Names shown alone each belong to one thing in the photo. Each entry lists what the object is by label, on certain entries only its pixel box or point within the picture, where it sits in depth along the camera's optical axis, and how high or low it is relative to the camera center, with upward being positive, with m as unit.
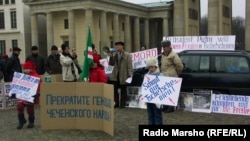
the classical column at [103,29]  66.69 +3.14
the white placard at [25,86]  10.57 -0.88
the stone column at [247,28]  44.38 +1.97
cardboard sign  9.80 -1.29
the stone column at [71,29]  65.25 +3.15
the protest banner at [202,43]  14.66 +0.18
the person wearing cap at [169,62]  9.89 -0.34
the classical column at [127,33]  74.94 +2.77
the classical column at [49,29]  67.62 +3.34
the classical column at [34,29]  68.50 +3.42
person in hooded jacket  10.48 -0.57
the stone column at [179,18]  51.16 +3.56
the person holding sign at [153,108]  8.83 -1.26
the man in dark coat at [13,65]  13.99 -0.46
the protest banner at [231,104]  11.59 -1.56
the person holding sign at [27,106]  10.58 -1.38
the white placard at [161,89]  9.16 -0.87
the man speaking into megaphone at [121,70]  13.59 -0.66
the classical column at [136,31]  79.00 +3.26
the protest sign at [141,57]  14.67 -0.28
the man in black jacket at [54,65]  15.20 -0.52
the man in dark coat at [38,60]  13.91 -0.32
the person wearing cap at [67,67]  12.46 -0.50
